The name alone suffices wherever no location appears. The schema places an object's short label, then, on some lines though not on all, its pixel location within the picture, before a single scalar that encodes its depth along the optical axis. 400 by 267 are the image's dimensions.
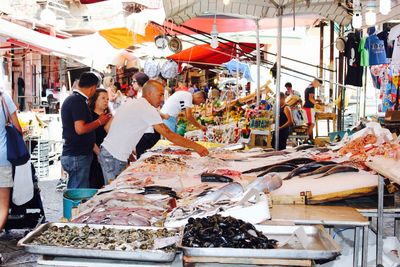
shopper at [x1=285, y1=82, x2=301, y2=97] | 17.71
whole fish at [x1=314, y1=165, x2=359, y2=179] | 4.56
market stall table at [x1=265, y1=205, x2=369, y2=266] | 3.40
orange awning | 15.04
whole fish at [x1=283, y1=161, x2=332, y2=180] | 4.70
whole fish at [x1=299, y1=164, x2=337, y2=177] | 4.64
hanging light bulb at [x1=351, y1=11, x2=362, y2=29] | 7.91
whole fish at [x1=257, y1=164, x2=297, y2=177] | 5.13
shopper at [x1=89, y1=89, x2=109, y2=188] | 7.58
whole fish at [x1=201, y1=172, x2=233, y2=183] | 4.64
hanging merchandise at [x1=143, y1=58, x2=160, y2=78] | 16.72
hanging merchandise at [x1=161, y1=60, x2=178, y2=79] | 16.30
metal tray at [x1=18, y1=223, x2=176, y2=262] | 2.60
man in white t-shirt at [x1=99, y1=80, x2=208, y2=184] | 6.29
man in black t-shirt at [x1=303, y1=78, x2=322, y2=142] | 14.73
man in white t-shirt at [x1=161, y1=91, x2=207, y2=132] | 10.55
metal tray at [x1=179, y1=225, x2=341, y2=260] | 2.55
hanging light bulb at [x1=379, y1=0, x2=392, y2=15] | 7.26
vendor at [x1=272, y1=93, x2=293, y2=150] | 12.51
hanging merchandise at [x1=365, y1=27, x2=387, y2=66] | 9.80
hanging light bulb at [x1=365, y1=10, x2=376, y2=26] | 7.98
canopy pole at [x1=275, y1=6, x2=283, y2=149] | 7.98
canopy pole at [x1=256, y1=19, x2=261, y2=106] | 9.53
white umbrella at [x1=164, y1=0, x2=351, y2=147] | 8.56
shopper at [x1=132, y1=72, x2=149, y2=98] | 10.27
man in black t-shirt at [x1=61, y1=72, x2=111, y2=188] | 6.84
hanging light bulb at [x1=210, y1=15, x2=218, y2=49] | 9.93
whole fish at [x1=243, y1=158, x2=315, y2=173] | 5.28
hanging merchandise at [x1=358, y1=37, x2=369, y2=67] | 10.07
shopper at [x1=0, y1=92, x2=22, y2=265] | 5.75
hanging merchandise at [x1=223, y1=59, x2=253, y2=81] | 21.71
